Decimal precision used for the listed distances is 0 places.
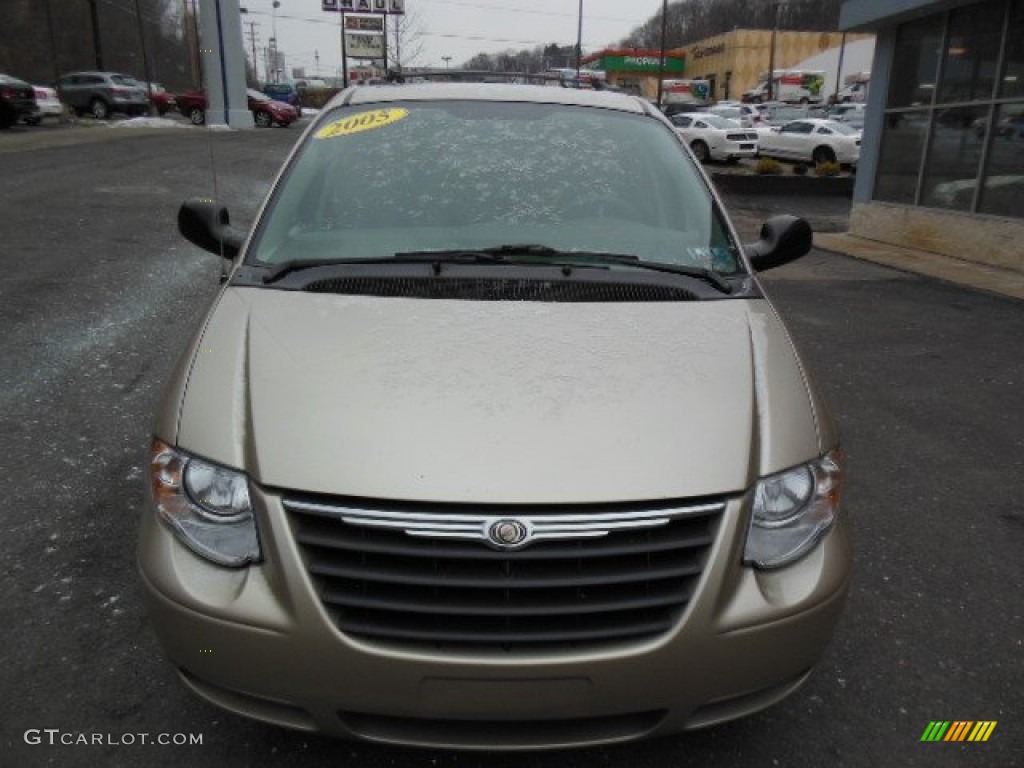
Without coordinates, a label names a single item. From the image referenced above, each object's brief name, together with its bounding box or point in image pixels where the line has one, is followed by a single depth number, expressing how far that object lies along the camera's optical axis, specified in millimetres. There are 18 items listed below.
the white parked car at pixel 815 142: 24025
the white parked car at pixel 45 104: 26233
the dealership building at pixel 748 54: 73438
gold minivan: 1843
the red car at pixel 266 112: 33188
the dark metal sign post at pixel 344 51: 34369
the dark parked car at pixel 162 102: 39594
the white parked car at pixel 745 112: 35056
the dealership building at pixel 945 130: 10102
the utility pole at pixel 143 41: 45725
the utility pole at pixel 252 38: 92462
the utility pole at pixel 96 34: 40094
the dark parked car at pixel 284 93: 48212
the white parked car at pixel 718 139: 26344
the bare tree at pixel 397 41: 42428
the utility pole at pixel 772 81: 60594
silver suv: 33469
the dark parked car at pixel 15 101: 24000
